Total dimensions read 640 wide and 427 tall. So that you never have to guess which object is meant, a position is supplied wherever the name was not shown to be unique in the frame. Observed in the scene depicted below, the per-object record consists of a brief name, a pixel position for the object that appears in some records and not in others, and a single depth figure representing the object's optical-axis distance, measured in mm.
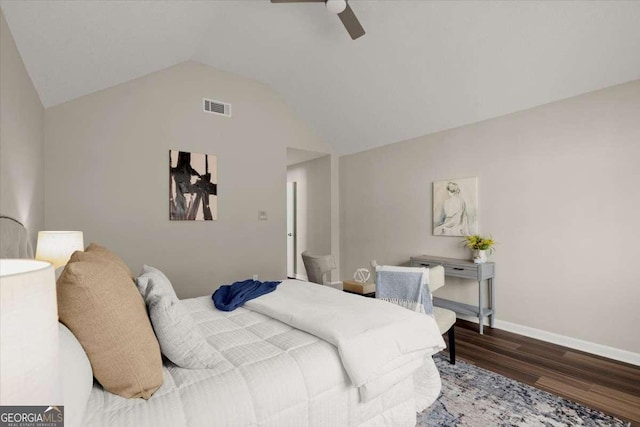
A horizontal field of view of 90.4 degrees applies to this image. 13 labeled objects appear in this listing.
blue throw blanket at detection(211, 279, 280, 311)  2135
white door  6531
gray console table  3400
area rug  1929
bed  1021
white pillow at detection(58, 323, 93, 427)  856
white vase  3503
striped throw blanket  2406
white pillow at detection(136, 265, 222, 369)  1321
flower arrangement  3477
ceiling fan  2488
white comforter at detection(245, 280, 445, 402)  1498
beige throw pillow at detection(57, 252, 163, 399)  1062
